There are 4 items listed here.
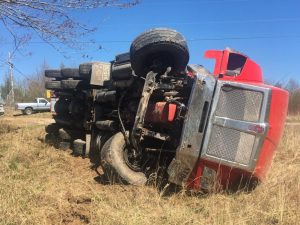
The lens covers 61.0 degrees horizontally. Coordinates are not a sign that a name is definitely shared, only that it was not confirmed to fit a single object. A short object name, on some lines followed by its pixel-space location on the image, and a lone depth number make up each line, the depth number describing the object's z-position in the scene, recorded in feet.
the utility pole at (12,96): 91.21
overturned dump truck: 10.70
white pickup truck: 72.19
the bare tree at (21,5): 20.40
